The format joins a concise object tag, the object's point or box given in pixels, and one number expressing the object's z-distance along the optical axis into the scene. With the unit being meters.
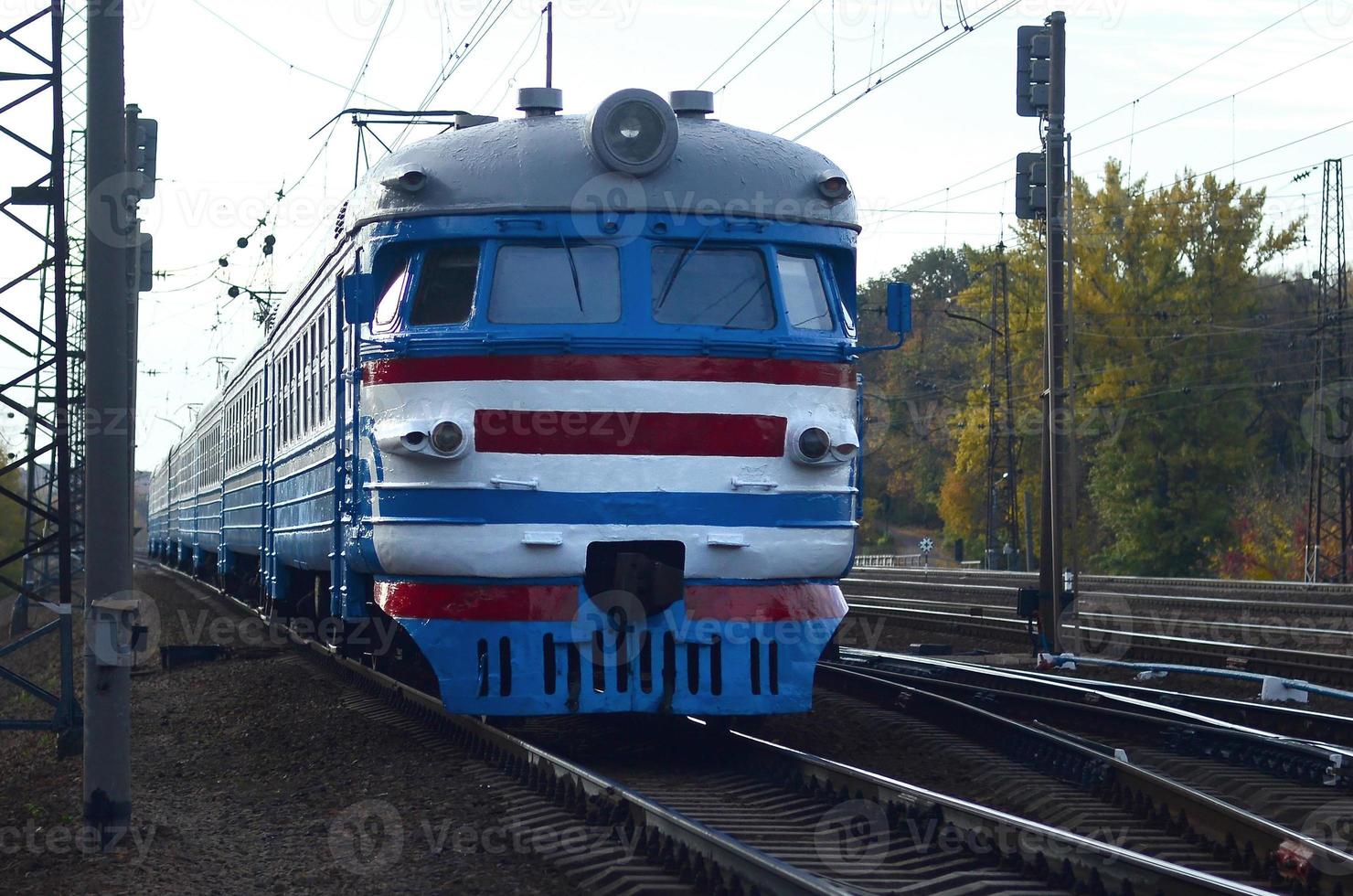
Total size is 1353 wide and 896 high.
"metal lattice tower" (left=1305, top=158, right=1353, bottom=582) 30.05
